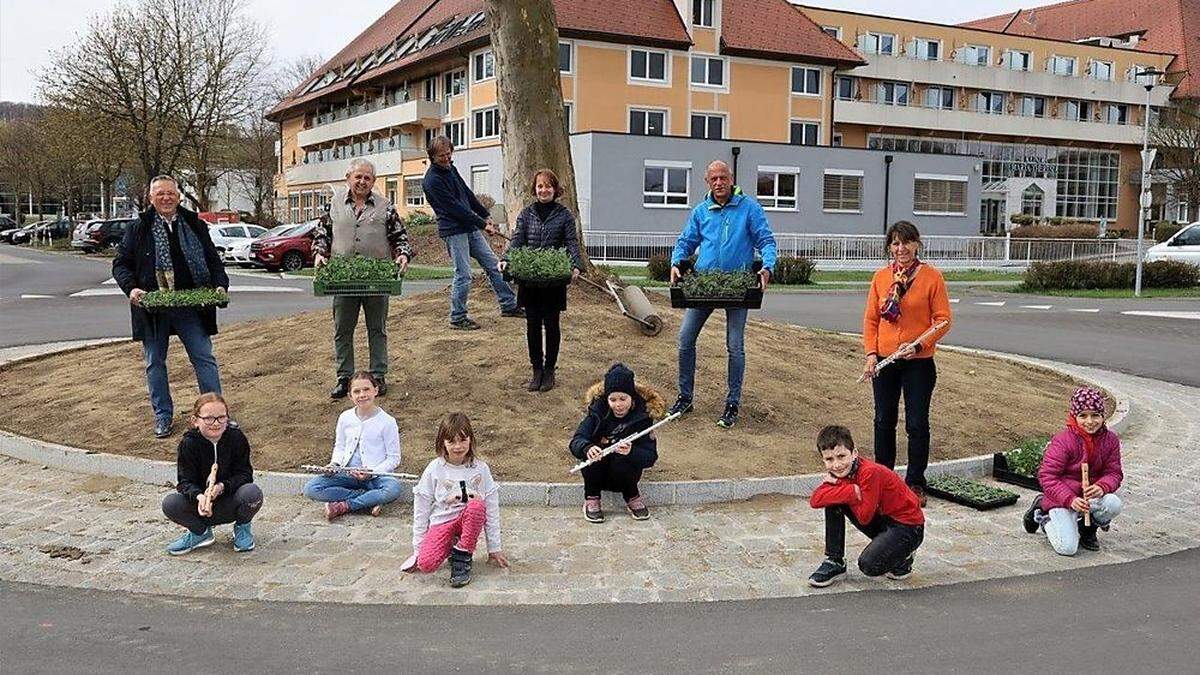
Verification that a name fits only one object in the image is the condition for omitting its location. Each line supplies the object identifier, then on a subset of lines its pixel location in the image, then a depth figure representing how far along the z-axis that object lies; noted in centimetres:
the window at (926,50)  6284
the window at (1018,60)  6581
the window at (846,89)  5991
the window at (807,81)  5066
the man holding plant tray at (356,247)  823
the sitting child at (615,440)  640
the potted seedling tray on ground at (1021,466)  748
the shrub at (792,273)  3034
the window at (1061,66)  6681
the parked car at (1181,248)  3108
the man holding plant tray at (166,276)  774
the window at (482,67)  4528
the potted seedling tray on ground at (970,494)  686
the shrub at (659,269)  2924
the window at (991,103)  6456
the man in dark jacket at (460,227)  941
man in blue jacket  794
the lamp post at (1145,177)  2762
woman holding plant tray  799
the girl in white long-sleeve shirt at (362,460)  641
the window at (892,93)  6162
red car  3481
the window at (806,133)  5134
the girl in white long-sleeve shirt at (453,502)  548
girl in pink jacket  596
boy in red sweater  532
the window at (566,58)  4359
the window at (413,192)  5341
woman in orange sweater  657
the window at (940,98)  6353
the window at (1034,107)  6579
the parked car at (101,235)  5022
